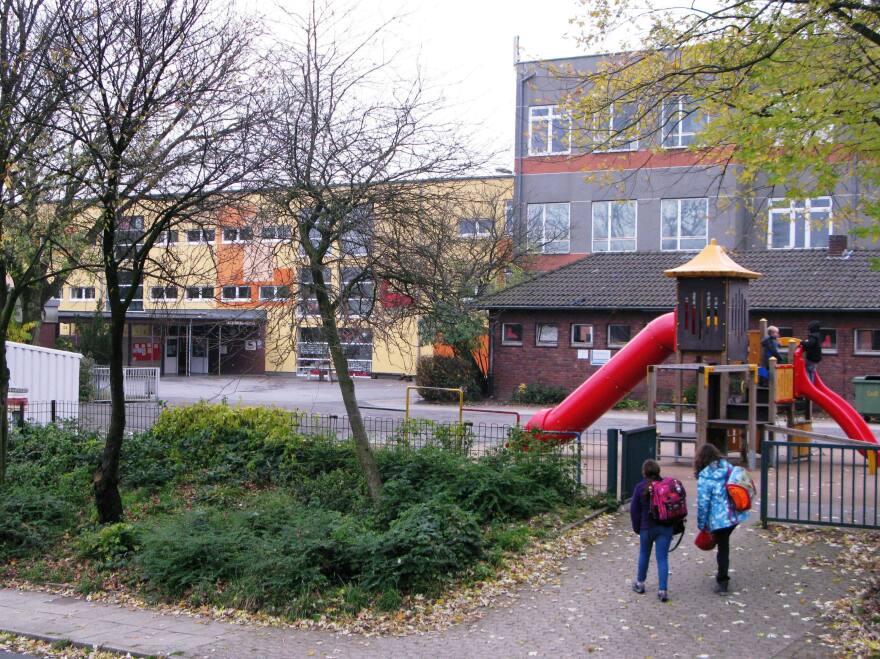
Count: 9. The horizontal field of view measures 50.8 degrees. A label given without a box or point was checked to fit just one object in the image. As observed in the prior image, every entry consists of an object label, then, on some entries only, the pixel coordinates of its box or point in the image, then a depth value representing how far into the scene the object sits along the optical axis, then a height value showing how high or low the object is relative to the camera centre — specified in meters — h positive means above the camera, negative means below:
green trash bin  23.97 -1.05
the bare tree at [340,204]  11.55 +1.81
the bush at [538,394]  31.23 -1.52
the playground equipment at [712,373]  15.38 -0.36
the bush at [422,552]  9.03 -2.05
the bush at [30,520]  12.13 -2.44
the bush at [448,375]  32.12 -0.93
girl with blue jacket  8.45 -1.40
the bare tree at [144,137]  11.99 +2.75
